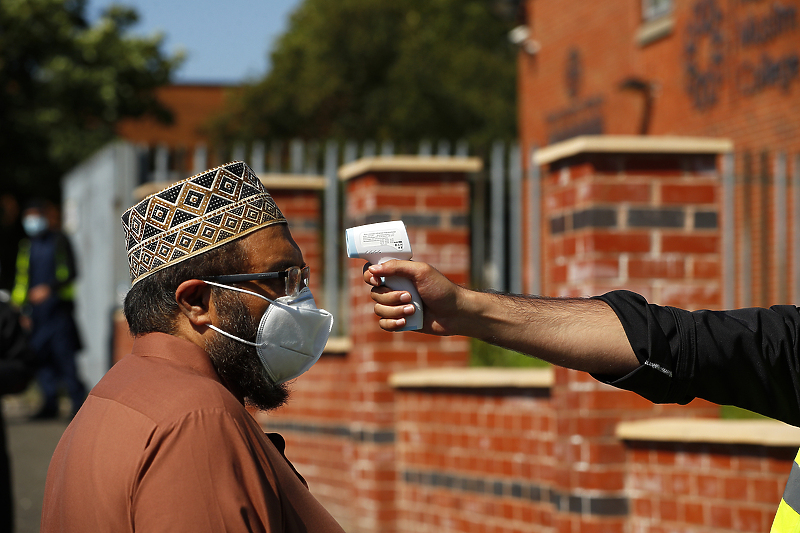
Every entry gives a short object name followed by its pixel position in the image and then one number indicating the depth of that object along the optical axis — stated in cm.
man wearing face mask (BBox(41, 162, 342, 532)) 197
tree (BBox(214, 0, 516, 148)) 3050
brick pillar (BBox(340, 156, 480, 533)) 629
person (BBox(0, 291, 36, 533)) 486
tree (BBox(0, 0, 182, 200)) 2536
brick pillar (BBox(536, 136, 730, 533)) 486
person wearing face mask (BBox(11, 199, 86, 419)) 1080
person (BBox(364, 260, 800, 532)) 241
